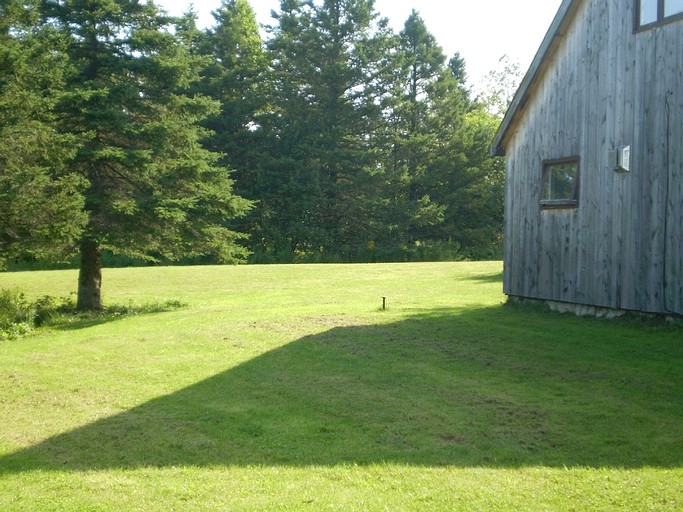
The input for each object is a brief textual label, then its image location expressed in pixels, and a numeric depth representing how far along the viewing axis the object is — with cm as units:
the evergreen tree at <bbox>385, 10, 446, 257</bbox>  4653
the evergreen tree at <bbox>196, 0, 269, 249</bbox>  4559
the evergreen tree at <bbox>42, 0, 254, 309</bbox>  1695
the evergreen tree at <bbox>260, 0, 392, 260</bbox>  4516
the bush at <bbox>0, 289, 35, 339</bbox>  1504
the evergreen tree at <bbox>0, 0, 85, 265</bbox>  1423
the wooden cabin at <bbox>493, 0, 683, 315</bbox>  1180
